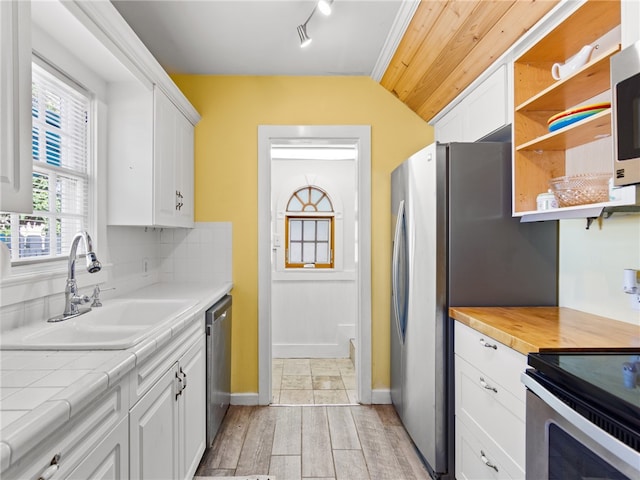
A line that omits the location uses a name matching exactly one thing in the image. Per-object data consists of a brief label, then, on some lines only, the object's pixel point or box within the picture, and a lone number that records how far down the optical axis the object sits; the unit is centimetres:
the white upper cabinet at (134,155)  211
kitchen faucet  157
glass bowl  142
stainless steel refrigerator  189
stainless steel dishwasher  215
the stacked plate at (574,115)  136
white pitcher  140
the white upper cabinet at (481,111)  189
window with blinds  162
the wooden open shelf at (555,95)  137
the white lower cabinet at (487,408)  134
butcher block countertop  124
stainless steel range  80
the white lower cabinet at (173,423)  125
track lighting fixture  187
